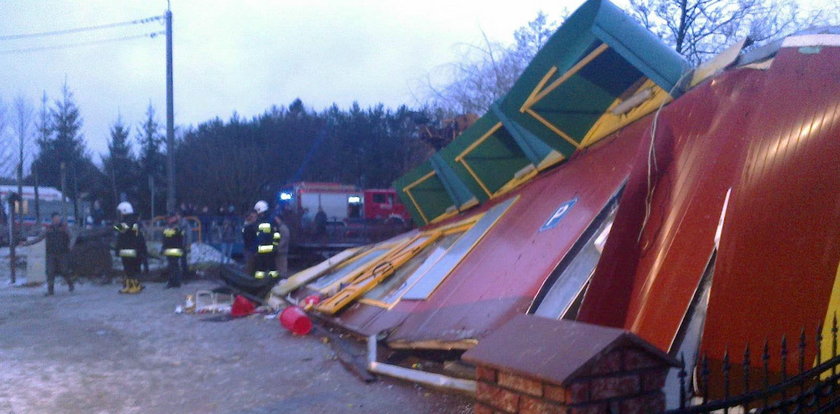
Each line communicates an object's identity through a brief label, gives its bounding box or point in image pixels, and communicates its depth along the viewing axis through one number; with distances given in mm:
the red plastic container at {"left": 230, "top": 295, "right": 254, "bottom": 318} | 11047
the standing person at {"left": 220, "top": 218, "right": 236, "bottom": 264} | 18203
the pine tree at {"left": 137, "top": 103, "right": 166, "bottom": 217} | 42500
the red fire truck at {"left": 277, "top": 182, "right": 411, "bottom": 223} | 31891
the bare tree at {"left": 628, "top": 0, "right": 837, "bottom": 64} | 18016
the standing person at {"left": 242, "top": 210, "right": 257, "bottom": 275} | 13789
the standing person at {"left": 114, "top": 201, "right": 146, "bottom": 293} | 14086
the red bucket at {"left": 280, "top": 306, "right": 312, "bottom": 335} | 9109
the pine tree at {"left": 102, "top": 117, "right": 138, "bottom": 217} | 41719
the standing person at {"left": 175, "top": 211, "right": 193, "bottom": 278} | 15984
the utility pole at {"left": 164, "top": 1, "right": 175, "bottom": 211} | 17766
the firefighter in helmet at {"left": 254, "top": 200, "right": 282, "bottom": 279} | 13151
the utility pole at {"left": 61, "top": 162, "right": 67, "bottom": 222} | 22781
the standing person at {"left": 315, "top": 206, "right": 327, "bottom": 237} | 19822
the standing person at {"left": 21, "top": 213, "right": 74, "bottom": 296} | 13570
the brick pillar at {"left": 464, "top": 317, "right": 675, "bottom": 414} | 2732
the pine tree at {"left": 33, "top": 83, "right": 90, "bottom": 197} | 40844
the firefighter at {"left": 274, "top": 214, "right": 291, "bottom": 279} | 14042
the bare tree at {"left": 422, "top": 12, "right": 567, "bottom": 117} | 21672
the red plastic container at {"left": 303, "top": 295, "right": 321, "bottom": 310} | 10383
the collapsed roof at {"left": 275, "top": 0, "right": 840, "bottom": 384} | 4176
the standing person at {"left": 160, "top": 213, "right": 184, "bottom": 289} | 14664
